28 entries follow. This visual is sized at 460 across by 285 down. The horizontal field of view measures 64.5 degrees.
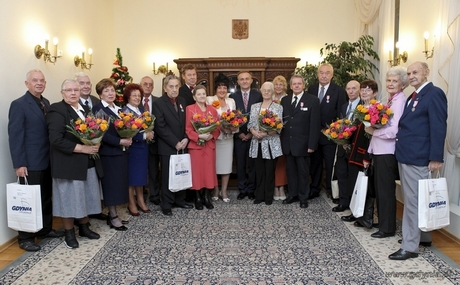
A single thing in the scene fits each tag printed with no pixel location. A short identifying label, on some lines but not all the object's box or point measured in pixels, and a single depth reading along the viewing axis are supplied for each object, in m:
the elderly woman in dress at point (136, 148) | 4.44
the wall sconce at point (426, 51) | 4.71
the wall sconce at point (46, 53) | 4.58
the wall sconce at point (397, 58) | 5.58
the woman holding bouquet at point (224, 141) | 5.05
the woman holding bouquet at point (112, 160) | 4.02
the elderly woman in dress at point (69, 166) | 3.48
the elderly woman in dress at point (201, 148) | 4.72
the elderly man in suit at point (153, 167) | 4.96
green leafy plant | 6.50
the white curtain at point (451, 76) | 3.91
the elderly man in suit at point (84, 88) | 4.42
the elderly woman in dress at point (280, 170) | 5.30
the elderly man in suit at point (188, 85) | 5.07
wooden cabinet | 7.64
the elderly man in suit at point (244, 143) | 5.25
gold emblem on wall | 8.13
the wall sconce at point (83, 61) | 6.06
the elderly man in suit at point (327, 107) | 5.12
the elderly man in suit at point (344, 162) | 4.61
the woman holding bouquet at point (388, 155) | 3.55
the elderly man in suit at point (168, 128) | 4.59
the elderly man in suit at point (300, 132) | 4.82
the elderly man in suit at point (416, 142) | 3.09
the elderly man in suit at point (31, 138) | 3.53
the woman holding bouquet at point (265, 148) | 4.93
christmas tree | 6.60
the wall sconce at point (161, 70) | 8.09
